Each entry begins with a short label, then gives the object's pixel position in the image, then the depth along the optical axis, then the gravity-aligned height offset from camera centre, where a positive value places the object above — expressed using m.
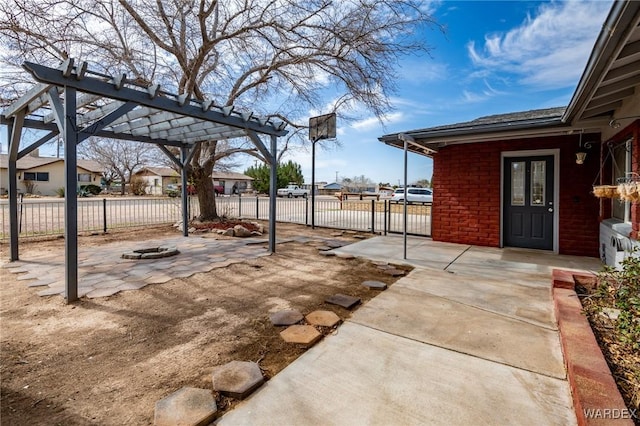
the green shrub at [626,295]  1.92 -0.69
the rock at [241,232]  8.19 -0.75
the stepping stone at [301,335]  2.59 -1.16
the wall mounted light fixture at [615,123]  4.14 +1.17
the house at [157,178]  36.47 +3.35
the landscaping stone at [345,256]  5.80 -1.00
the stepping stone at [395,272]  4.63 -1.06
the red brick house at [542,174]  4.18 +0.63
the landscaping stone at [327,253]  5.99 -0.98
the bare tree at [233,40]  6.40 +3.97
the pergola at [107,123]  3.43 +1.42
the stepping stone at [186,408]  1.65 -1.18
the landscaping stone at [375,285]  3.99 -1.08
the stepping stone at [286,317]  2.96 -1.14
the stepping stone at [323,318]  2.92 -1.14
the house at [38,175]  27.02 +2.82
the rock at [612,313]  2.76 -1.01
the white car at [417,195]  20.41 +0.66
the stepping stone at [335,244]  6.92 -0.93
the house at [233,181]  42.42 +3.46
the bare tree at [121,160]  28.45 +4.76
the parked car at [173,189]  25.13 +1.50
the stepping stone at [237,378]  1.90 -1.17
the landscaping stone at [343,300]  3.36 -1.10
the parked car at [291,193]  34.25 +1.32
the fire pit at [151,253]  5.52 -0.91
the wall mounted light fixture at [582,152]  5.55 +1.00
